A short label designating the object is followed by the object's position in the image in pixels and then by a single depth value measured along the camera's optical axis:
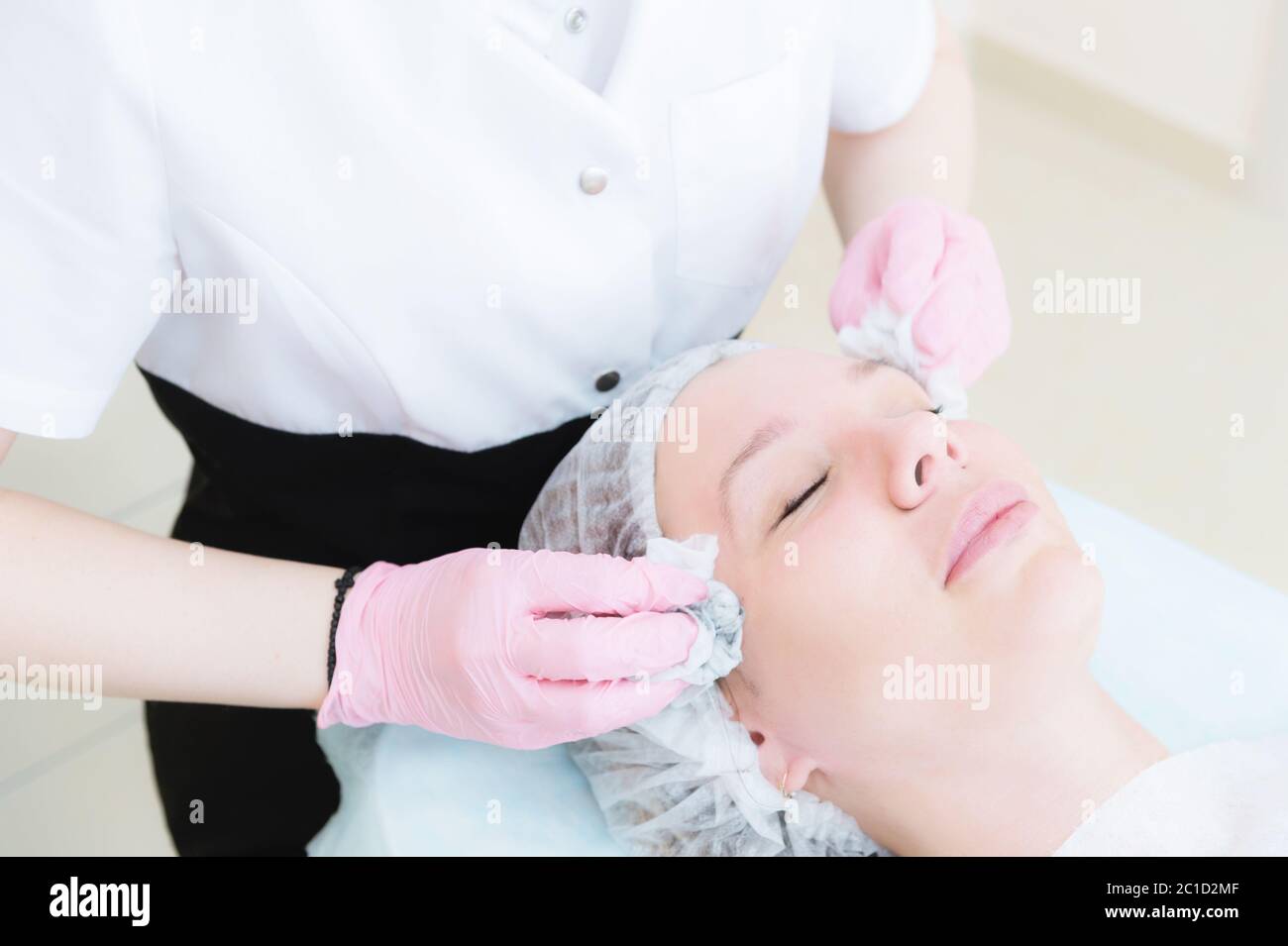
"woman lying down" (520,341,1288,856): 1.13
